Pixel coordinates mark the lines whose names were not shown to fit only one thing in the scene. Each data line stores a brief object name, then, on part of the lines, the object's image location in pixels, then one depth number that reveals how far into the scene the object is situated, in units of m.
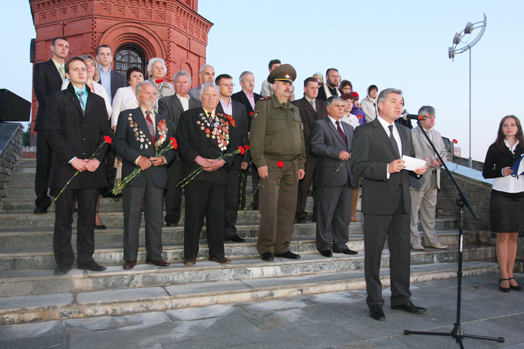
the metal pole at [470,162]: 17.05
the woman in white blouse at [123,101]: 5.78
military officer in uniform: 5.23
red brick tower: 17.81
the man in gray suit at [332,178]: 5.64
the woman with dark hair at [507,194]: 5.17
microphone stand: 3.34
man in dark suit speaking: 4.01
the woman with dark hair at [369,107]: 8.77
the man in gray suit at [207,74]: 6.63
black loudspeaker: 8.29
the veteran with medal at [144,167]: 4.61
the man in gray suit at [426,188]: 6.27
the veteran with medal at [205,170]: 4.88
